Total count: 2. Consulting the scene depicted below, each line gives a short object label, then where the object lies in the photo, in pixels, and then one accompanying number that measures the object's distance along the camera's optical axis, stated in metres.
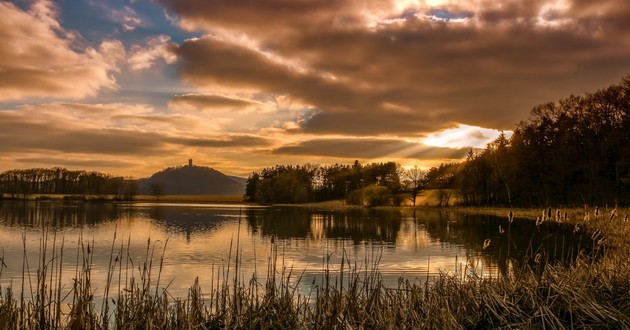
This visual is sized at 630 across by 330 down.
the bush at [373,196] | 116.00
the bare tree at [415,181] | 124.56
